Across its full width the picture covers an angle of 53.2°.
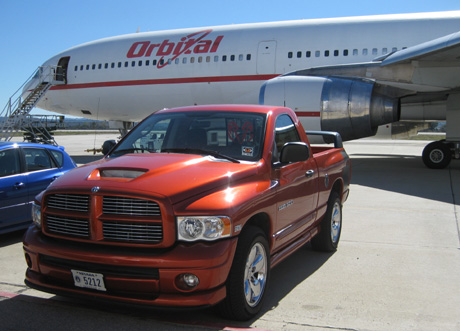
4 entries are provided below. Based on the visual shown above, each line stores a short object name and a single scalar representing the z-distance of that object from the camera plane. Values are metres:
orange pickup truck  3.23
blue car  5.87
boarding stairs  19.47
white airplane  12.84
